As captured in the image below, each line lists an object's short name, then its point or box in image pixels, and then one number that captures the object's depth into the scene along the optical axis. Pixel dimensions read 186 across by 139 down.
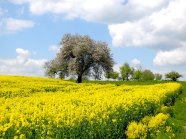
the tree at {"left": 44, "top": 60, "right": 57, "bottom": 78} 48.67
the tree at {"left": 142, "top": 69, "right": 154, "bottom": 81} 81.69
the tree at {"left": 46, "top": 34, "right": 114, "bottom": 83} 43.63
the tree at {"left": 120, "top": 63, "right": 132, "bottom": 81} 78.26
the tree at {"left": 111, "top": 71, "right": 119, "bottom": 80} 73.98
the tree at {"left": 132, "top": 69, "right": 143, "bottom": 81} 79.12
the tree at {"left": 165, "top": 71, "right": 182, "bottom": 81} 66.63
